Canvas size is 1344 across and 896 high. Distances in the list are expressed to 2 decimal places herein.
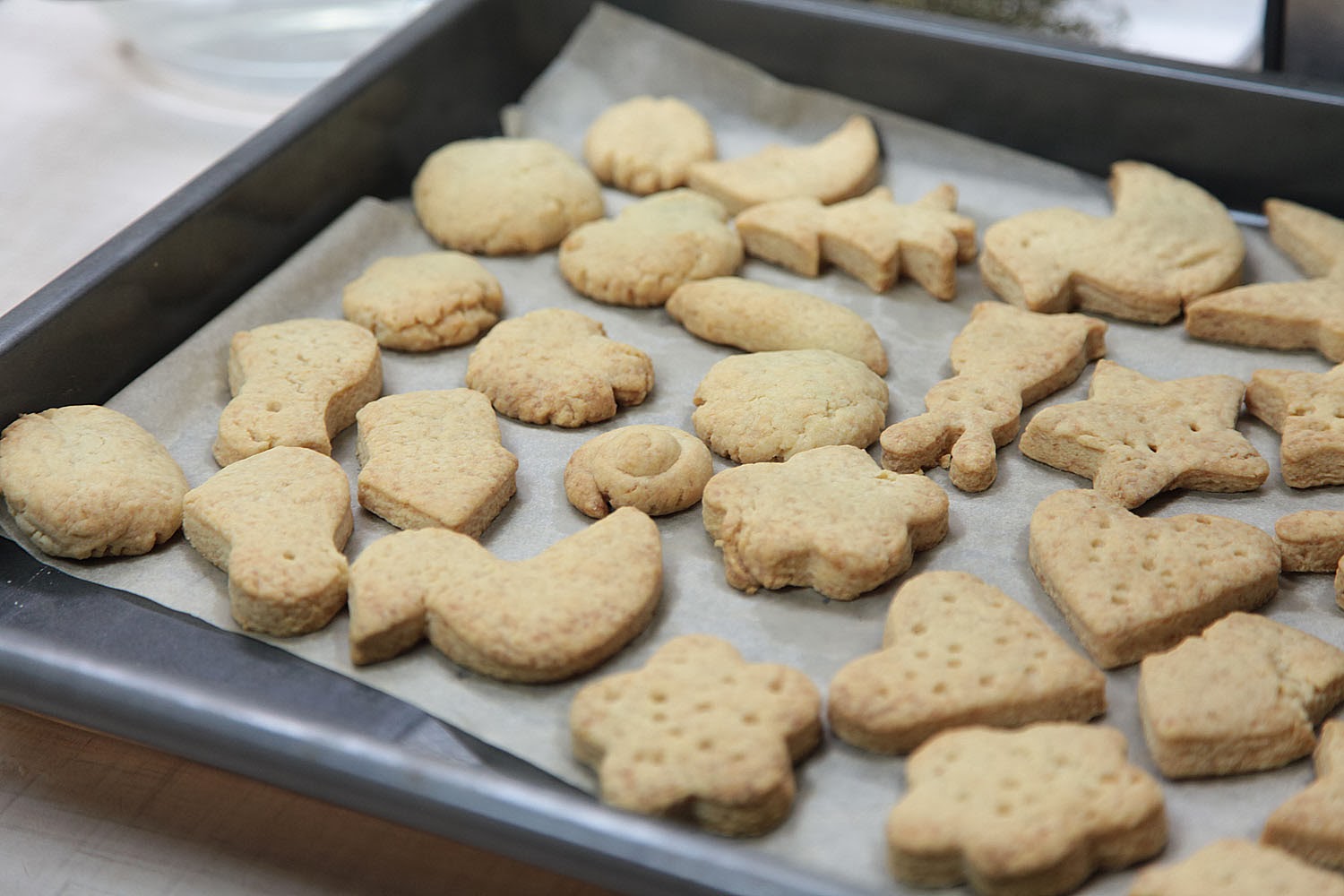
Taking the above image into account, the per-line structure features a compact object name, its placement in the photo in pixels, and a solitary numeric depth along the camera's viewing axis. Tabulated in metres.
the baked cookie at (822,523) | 0.63
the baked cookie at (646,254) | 0.74
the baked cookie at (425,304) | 0.72
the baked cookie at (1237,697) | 0.59
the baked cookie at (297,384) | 0.68
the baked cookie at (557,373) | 0.69
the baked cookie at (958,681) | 0.60
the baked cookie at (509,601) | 0.61
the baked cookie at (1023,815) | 0.57
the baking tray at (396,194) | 0.57
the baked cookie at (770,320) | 0.71
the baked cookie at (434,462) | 0.65
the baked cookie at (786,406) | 0.68
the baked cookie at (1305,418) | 0.67
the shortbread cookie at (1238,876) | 0.56
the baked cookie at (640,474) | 0.66
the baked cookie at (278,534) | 0.62
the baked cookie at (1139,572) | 0.62
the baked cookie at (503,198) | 0.77
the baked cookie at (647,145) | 0.80
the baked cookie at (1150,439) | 0.66
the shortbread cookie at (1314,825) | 0.57
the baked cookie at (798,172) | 0.78
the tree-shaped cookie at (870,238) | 0.74
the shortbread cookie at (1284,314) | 0.71
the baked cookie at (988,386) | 0.67
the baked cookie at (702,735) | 0.58
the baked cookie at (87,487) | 0.64
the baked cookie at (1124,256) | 0.73
